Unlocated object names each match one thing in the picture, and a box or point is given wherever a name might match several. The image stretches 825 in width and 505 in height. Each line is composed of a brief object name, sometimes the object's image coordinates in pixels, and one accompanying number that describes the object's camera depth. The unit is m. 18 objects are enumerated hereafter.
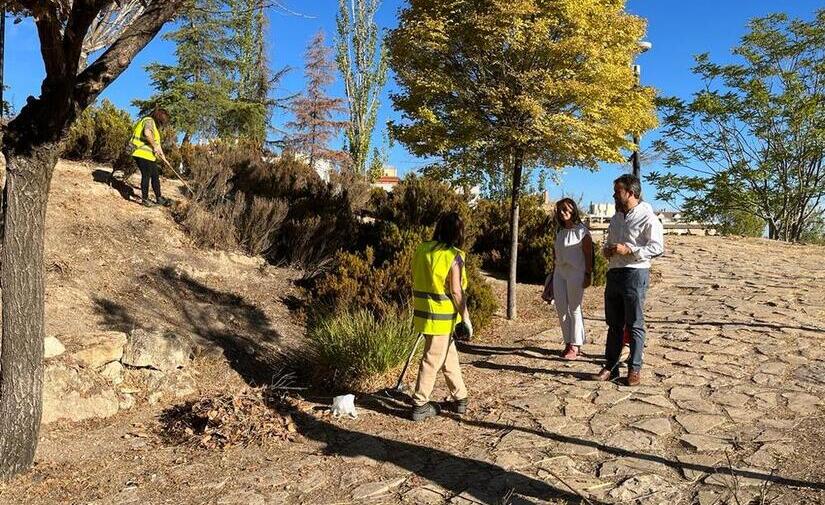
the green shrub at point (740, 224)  18.43
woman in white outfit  5.82
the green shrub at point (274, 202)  9.43
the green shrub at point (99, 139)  10.93
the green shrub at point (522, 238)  10.64
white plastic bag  4.91
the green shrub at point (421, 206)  10.52
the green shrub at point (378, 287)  7.44
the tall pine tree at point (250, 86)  21.69
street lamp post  7.76
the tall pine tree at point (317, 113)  32.19
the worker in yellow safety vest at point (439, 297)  4.58
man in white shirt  4.98
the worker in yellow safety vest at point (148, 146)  9.03
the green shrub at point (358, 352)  5.68
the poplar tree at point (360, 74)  23.52
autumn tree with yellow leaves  6.74
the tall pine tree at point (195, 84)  19.55
